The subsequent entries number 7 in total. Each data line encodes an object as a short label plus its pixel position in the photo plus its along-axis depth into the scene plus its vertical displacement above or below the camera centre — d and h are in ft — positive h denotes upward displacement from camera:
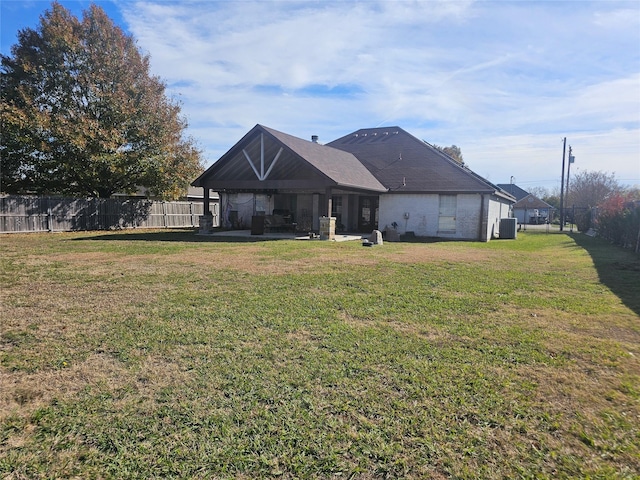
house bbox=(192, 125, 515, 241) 57.88 +4.67
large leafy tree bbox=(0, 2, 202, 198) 64.90 +17.88
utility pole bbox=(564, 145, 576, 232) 124.01 +18.87
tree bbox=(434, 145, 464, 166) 146.01 +25.47
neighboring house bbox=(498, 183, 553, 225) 175.32 +5.78
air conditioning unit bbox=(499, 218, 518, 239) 69.05 -1.76
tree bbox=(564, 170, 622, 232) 150.20 +12.34
